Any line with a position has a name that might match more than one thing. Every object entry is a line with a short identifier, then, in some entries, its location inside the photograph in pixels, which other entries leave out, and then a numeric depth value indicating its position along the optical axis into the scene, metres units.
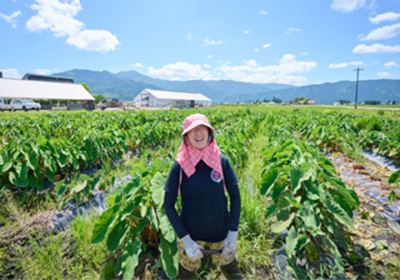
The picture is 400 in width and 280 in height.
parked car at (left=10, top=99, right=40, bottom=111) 23.99
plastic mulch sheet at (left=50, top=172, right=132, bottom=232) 2.44
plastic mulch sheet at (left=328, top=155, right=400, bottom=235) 2.79
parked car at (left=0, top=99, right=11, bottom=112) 23.52
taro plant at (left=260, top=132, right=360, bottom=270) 1.71
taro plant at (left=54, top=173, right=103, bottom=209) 2.55
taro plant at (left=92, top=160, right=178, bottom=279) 1.49
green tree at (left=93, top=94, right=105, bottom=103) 57.73
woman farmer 1.50
